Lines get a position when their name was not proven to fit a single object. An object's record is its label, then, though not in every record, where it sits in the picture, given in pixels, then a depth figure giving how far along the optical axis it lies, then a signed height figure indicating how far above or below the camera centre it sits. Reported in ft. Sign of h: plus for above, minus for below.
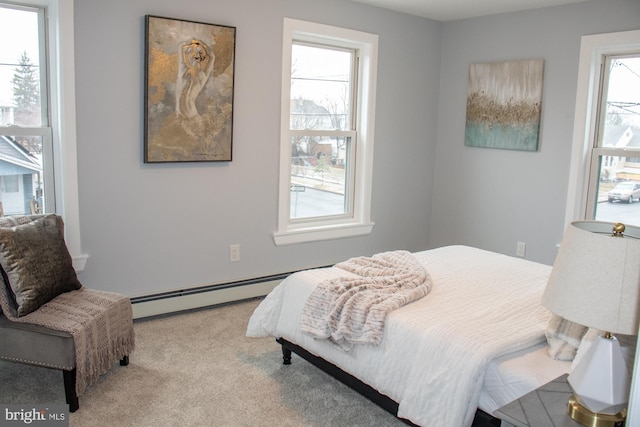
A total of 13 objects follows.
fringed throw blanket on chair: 8.48 -3.05
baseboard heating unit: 12.15 -3.70
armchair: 8.36 -2.88
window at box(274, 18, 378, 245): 13.93 +0.20
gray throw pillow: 8.53 -2.12
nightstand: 5.21 -2.54
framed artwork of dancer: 11.45 +0.94
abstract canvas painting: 14.57 +1.13
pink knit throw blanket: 8.18 -2.44
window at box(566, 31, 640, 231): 13.10 +0.38
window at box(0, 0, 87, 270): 10.39 +0.33
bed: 6.88 -2.73
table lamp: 4.60 -1.31
